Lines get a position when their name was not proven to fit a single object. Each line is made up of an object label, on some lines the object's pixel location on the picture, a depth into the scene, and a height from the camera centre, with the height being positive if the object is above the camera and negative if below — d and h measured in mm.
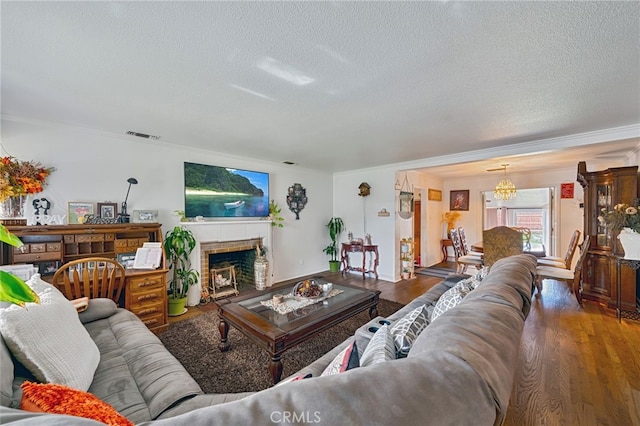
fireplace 3844 -772
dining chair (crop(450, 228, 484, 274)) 4383 -910
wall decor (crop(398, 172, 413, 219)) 5074 +194
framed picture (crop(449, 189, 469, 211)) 6664 +232
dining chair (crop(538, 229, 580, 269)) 3816 -833
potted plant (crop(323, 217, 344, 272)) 5629 -674
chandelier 4809 +337
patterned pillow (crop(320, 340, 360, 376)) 1044 -649
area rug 1955 -1300
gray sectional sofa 507 -414
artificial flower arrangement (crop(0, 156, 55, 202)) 2281 +358
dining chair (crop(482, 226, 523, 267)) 3750 -539
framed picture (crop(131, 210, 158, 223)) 3191 -29
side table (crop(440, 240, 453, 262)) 6867 -1071
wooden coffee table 1846 -905
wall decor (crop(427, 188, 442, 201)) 6398 +372
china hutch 3236 -467
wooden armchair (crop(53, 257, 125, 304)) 2258 -643
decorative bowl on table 2650 -847
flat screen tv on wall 3711 +332
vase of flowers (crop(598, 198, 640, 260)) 2840 -231
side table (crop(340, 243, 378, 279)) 5035 -923
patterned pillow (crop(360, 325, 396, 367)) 1005 -600
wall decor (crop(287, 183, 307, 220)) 5035 +268
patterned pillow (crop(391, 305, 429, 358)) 1156 -617
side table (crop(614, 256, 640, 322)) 2892 -918
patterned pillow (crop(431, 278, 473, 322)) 1572 -572
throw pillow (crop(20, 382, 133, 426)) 728 -571
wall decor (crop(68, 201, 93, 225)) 2818 +41
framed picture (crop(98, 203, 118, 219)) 2990 +50
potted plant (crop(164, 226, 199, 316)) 3254 -725
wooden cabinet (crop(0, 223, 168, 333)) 2459 -386
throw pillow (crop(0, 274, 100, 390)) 1076 -596
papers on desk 2857 -489
